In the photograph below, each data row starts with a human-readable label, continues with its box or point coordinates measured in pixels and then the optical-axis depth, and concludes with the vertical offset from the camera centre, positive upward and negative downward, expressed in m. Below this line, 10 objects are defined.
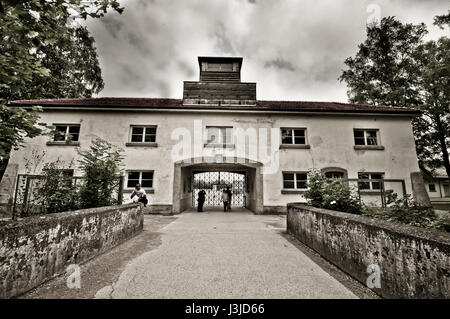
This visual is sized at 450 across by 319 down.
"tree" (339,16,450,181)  17.14 +10.23
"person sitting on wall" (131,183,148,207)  9.53 -0.14
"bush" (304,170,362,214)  4.96 -0.07
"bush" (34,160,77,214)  4.32 -0.03
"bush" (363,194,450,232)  2.81 -0.37
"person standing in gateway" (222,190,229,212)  14.47 -0.52
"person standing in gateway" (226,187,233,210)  14.90 -0.21
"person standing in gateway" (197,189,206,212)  13.58 -0.50
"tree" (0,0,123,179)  3.59 +2.99
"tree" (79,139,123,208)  4.98 +0.26
